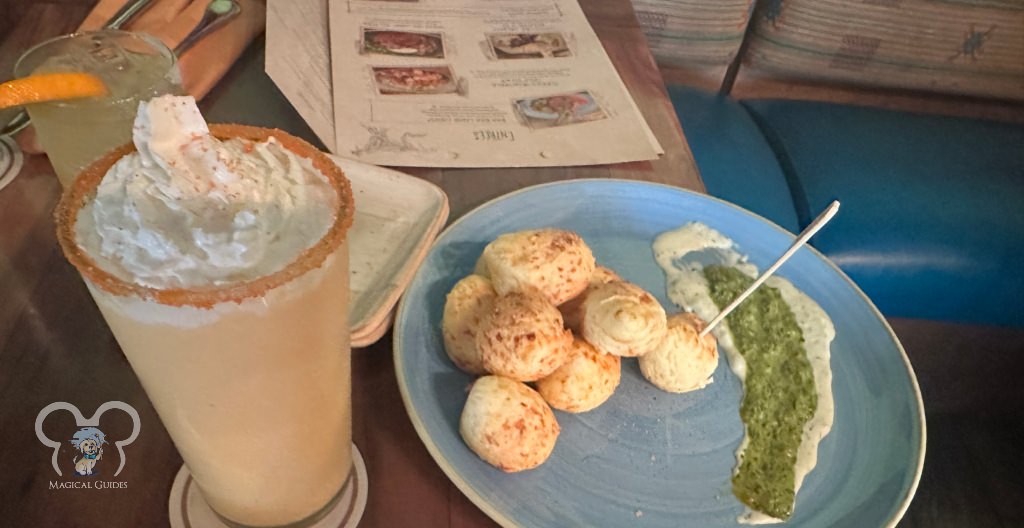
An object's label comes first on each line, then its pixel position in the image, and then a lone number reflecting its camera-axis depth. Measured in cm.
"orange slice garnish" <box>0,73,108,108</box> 50
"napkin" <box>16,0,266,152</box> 78
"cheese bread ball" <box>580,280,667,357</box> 56
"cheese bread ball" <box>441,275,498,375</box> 57
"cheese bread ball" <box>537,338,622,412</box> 55
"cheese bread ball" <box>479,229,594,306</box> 59
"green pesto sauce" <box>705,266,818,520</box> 56
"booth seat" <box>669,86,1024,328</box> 121
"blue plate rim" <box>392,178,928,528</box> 49
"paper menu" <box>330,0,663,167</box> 80
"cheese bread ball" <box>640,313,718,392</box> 60
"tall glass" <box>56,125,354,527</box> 31
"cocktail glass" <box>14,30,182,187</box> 56
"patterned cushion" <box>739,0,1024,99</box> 144
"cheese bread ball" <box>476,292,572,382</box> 53
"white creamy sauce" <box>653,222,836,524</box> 63
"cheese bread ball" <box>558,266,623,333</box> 61
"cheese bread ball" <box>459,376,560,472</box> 50
